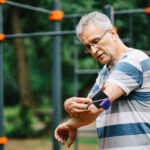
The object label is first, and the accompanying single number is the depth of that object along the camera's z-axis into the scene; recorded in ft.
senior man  10.97
